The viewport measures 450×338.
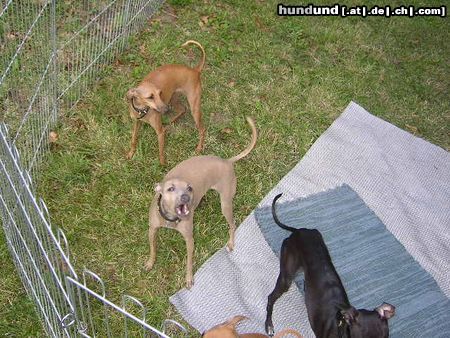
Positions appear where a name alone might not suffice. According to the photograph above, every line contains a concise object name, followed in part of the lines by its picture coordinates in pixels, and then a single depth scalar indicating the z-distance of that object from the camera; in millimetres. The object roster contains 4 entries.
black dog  2949
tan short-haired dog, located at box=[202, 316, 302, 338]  2663
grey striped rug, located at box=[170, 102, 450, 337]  3908
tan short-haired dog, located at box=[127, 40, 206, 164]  4094
